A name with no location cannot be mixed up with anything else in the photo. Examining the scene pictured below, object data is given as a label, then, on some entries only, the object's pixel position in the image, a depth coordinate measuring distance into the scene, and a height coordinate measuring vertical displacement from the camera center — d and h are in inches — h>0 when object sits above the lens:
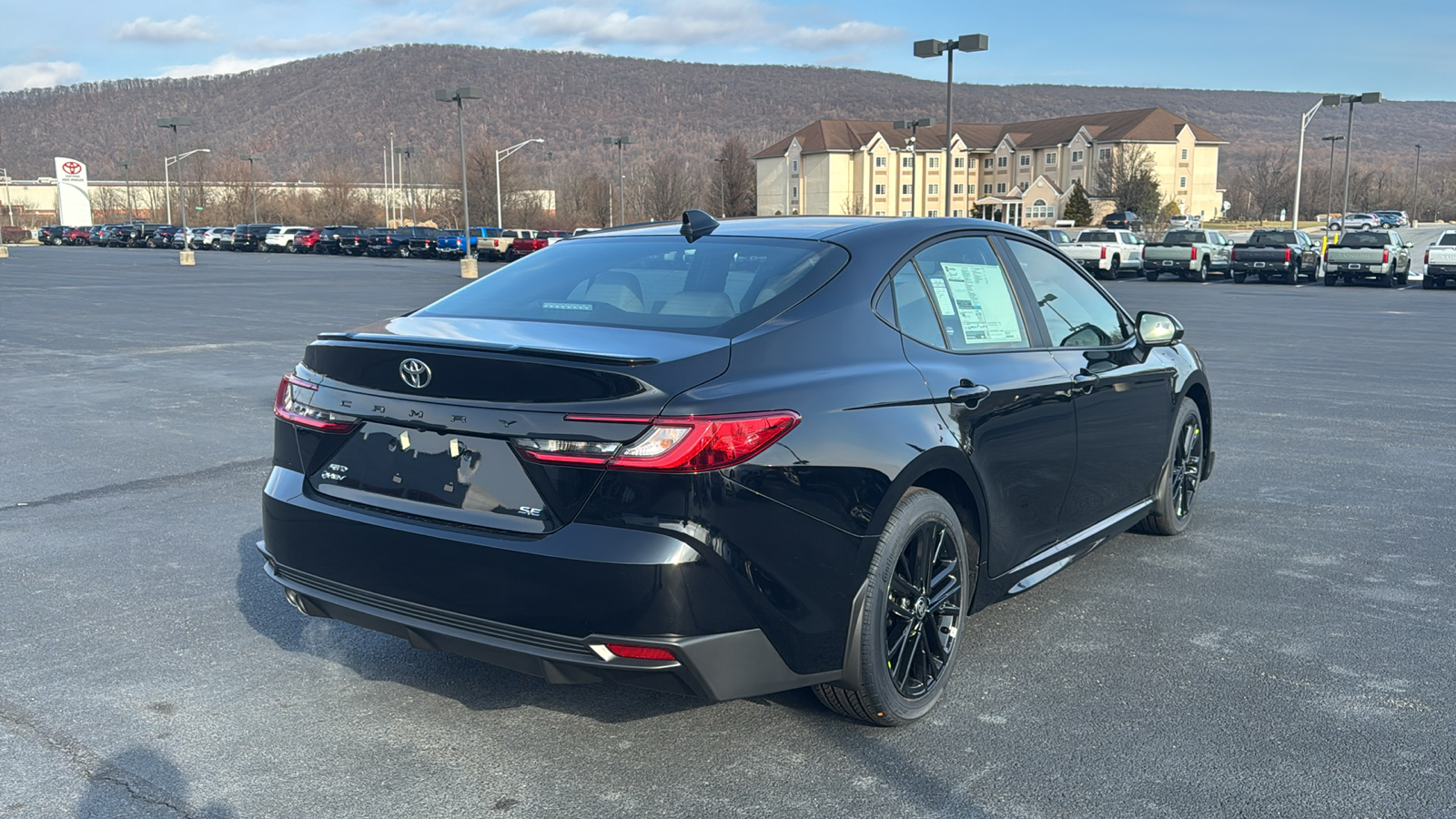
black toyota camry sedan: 123.5 -25.7
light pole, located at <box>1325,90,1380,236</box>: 1578.5 +191.1
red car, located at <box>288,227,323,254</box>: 2738.7 -9.8
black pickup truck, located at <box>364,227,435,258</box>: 2549.2 -8.7
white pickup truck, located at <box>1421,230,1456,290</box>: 1325.0 -24.6
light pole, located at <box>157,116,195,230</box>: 2428.9 +236.7
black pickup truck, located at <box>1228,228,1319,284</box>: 1462.8 -22.8
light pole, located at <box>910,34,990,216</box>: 1229.1 +204.5
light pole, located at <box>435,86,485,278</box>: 1545.3 +202.0
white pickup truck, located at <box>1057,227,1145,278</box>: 1667.1 -20.5
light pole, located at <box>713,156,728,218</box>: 4239.7 +163.9
